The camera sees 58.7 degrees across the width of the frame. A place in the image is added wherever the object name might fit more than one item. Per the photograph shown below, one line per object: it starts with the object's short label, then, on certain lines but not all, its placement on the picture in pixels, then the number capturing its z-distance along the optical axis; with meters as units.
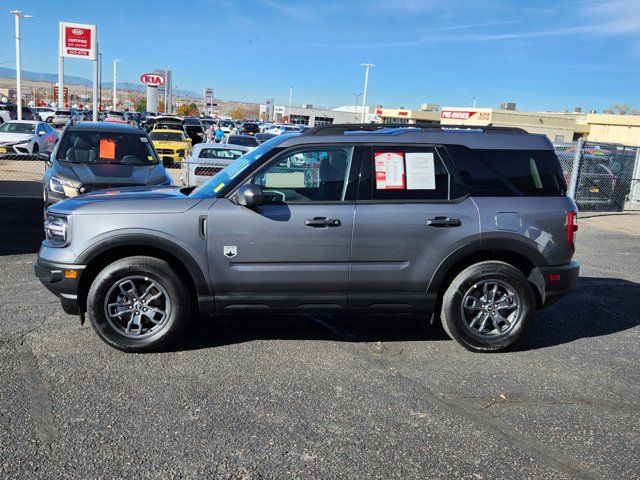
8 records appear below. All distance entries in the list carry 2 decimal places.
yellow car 20.32
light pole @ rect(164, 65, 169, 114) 75.04
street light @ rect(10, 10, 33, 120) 34.00
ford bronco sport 4.64
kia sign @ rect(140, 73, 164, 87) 62.97
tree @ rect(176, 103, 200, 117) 94.82
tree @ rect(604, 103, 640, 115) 101.91
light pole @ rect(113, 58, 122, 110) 72.32
